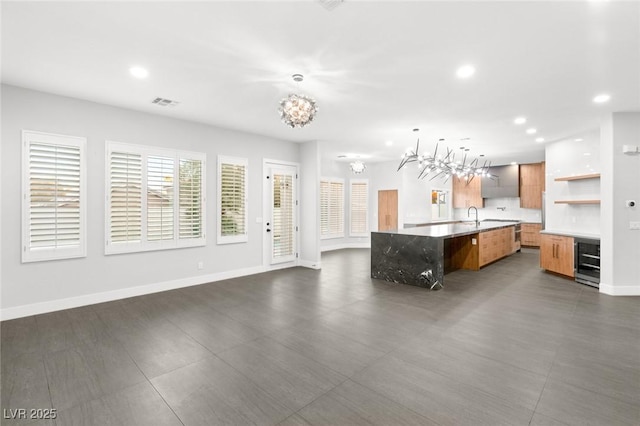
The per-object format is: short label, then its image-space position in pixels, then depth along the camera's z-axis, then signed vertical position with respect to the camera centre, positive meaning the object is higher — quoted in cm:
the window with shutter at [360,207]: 1094 +21
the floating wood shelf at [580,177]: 578 +72
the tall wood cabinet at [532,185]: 1005 +96
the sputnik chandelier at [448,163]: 631 +115
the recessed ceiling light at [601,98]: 423 +165
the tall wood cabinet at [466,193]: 1150 +77
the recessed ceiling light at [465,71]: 336 +164
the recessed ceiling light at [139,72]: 346 +167
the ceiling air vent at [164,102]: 446 +168
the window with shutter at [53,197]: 397 +22
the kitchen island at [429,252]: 531 -80
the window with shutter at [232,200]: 596 +27
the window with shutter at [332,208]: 1025 +17
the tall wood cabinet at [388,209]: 1039 +13
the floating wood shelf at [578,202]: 581 +23
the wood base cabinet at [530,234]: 1032 -74
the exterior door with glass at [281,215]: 682 -5
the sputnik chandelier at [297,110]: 326 +113
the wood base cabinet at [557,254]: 593 -86
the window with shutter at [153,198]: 470 +25
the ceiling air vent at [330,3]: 227 +161
